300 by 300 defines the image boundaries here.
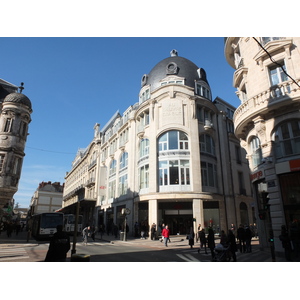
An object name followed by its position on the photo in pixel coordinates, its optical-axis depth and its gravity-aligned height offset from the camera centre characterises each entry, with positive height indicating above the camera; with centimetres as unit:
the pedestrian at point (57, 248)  583 -56
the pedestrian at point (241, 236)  1362 -53
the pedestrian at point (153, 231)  2219 -49
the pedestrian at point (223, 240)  1067 -60
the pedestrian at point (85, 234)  1770 -67
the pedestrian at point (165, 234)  1633 -56
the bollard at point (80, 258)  629 -86
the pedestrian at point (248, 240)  1373 -74
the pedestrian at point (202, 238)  1424 -68
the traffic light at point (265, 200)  989 +110
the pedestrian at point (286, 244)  1022 -70
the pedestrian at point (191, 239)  1548 -82
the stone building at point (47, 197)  8279 +957
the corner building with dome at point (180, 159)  2427 +737
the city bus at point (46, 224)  2155 +4
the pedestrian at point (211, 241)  1173 -72
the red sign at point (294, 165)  1167 +304
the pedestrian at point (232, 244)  1051 -76
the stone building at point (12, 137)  2503 +950
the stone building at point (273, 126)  1214 +575
